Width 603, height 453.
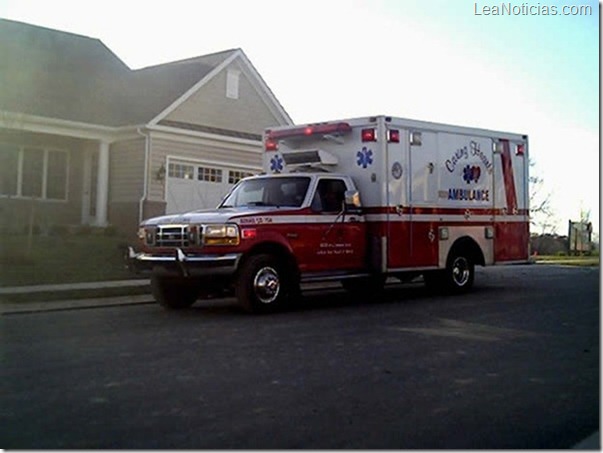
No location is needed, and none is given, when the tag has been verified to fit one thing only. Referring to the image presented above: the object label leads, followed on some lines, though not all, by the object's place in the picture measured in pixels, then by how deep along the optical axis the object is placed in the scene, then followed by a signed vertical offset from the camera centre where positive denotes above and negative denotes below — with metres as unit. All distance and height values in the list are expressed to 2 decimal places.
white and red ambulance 11.60 +0.88
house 22.39 +3.89
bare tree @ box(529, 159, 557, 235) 51.60 +4.00
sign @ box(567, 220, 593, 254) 33.91 +1.62
